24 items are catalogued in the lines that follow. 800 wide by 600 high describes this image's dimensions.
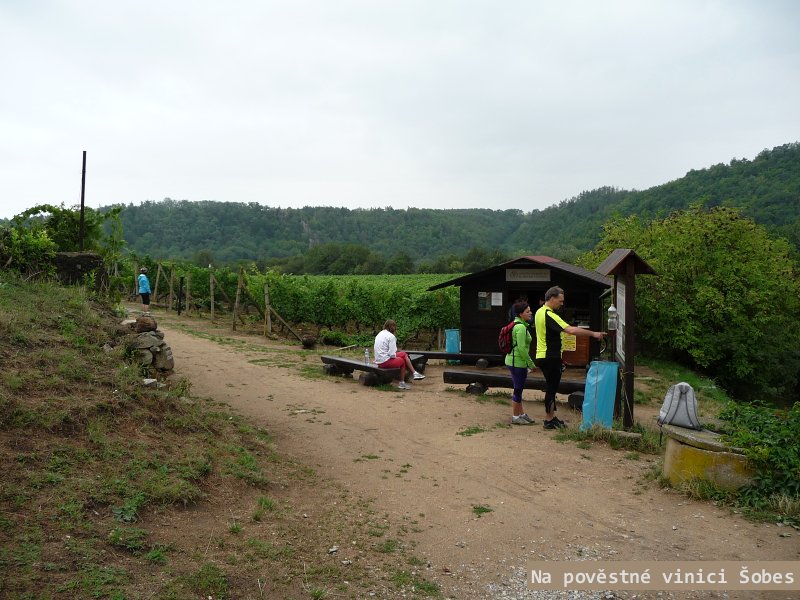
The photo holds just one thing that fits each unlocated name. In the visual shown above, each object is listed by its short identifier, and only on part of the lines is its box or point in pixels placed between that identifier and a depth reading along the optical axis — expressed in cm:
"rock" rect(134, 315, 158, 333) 891
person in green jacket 854
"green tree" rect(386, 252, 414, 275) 6262
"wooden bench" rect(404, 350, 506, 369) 1404
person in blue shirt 1927
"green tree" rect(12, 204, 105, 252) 1137
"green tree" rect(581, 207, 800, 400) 1967
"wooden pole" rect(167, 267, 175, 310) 2525
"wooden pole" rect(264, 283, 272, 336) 2009
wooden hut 1348
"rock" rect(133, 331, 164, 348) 862
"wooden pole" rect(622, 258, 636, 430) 793
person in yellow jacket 810
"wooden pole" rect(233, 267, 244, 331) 2108
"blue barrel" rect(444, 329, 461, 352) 1623
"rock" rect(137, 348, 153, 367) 861
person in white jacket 1163
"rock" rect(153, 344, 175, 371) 904
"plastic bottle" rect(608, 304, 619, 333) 852
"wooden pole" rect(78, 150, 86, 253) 1118
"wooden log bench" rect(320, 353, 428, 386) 1163
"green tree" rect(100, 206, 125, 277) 1223
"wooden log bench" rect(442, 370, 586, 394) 1012
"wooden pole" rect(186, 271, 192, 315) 2438
